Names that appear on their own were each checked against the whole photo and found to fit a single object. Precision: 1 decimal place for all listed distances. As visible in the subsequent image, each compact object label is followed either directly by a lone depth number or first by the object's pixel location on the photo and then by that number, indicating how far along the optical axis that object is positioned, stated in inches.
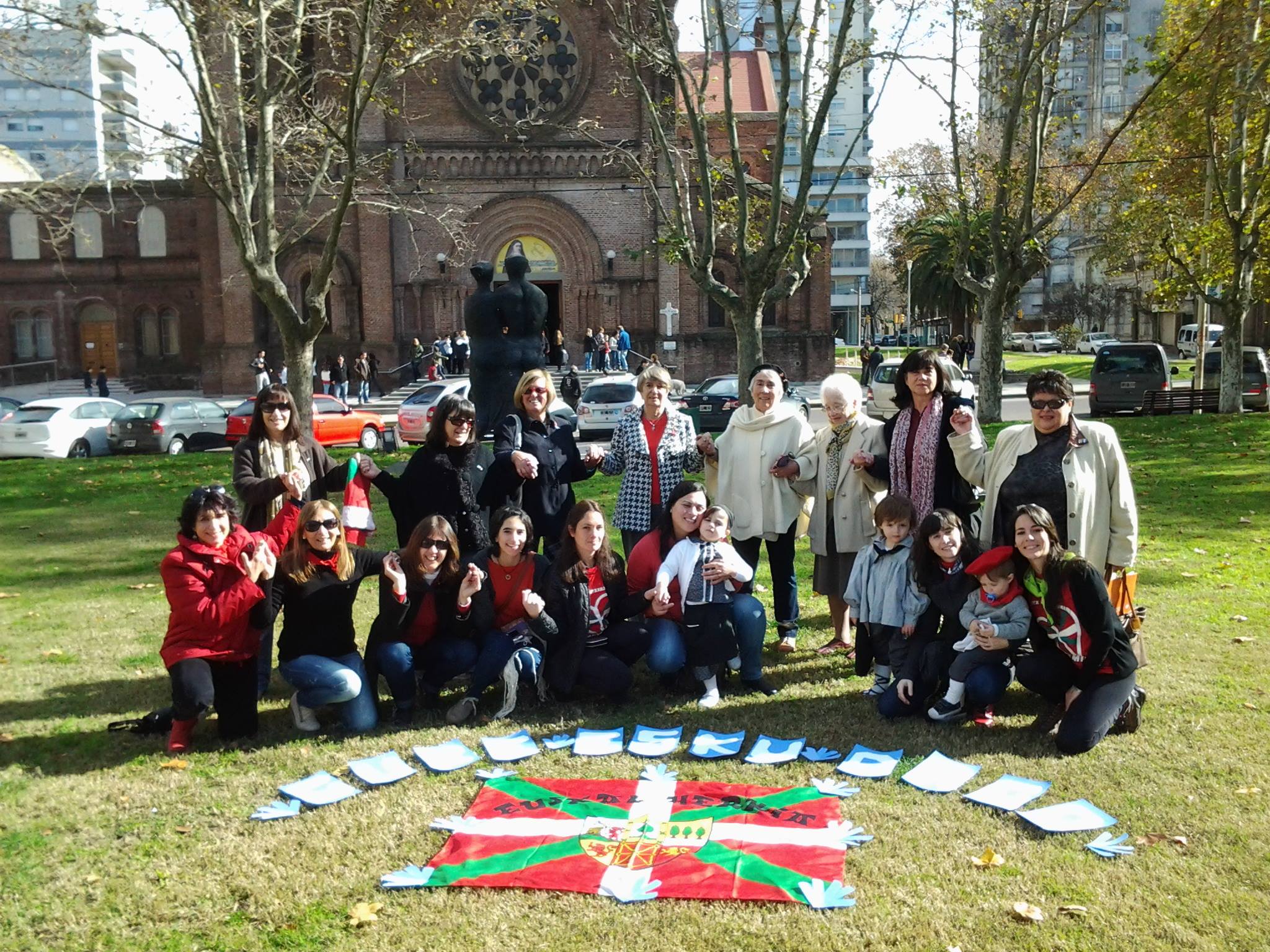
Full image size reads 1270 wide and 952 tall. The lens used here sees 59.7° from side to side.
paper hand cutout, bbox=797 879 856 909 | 154.8
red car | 844.0
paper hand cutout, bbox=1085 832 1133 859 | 167.3
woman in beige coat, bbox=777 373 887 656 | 269.1
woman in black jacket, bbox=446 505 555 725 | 237.0
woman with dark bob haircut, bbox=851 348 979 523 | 253.0
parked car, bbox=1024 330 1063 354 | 2583.7
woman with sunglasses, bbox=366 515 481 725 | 234.4
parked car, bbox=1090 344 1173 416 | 976.3
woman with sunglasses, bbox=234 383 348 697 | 246.5
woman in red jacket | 219.5
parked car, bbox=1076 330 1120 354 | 2479.2
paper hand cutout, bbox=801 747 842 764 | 209.8
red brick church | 1342.3
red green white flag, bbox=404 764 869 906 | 161.9
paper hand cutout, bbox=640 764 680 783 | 200.7
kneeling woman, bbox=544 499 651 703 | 241.4
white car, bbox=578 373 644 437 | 901.2
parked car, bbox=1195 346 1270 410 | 999.0
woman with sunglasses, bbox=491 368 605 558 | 263.1
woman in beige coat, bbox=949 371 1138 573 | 229.3
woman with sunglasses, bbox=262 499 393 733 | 228.5
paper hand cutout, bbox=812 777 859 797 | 193.0
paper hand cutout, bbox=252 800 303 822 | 187.0
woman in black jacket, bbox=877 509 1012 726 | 229.9
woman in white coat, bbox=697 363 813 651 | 275.3
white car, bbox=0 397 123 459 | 852.0
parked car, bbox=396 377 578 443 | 831.7
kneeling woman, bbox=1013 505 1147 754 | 210.5
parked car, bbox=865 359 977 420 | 998.4
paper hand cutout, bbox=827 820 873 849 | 173.8
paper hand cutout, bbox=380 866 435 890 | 162.1
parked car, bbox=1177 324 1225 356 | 2096.5
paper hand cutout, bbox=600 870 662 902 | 157.2
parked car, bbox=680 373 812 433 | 927.7
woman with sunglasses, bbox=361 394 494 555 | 254.5
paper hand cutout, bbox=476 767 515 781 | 203.0
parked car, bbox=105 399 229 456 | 885.8
